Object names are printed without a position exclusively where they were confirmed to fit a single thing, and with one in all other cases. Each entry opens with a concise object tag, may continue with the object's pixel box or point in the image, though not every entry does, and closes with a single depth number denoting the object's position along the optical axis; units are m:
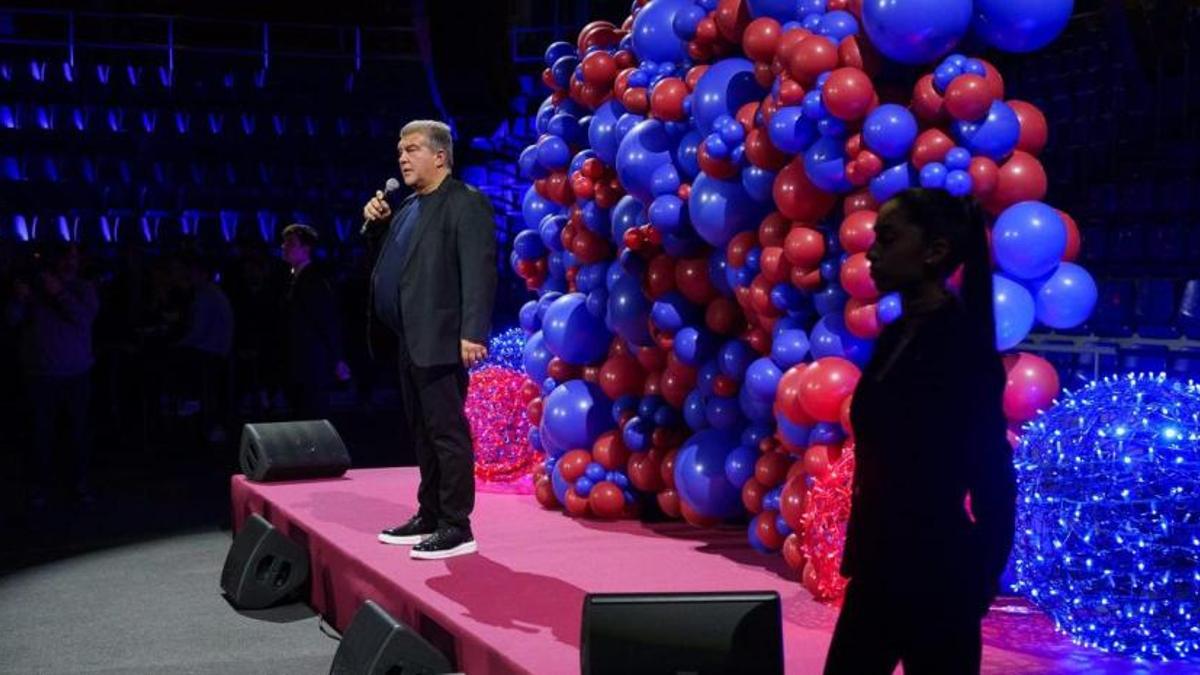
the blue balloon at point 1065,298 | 4.09
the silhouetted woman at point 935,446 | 2.29
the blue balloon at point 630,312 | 5.29
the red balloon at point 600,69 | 5.69
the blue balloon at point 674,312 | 5.11
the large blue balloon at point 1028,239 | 3.96
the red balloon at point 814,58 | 4.22
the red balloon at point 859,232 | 4.06
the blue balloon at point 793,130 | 4.25
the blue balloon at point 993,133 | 3.99
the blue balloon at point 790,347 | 4.40
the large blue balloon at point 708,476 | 4.97
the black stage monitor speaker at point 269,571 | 5.41
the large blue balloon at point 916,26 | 3.97
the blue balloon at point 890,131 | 4.03
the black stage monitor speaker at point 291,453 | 6.43
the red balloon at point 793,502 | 4.29
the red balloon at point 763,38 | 4.49
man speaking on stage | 4.52
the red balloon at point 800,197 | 4.33
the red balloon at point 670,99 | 5.01
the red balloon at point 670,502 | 5.33
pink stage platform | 3.63
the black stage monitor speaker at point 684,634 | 2.94
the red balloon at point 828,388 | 4.09
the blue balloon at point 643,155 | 5.05
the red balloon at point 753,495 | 4.70
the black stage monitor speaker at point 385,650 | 3.74
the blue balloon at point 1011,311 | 3.96
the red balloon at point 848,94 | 4.07
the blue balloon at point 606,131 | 5.45
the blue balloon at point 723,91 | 4.70
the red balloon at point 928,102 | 4.06
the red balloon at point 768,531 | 4.62
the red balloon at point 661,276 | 5.14
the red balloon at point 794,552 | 4.23
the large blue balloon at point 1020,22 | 4.06
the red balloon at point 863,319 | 4.07
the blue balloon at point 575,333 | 5.67
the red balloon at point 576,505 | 5.61
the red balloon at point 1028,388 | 4.02
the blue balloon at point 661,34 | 5.23
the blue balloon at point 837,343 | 4.19
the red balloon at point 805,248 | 4.28
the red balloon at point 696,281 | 5.03
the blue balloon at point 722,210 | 4.66
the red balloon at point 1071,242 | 4.18
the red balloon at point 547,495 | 5.86
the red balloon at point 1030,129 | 4.16
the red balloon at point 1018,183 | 4.04
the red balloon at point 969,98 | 3.95
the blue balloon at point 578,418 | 5.64
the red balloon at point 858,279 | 4.02
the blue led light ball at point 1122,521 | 3.24
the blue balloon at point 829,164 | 4.18
